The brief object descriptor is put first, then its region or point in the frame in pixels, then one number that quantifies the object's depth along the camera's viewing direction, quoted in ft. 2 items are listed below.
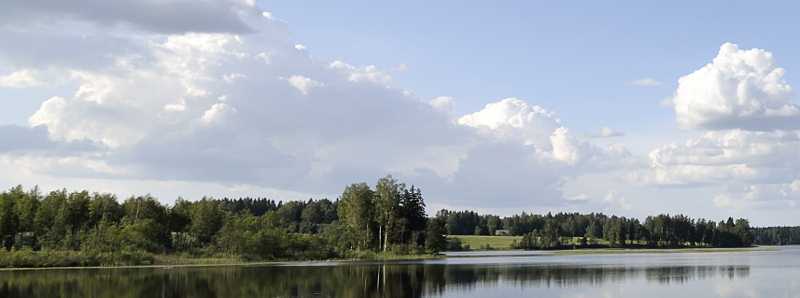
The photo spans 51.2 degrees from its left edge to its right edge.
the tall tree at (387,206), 455.22
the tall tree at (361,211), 451.94
